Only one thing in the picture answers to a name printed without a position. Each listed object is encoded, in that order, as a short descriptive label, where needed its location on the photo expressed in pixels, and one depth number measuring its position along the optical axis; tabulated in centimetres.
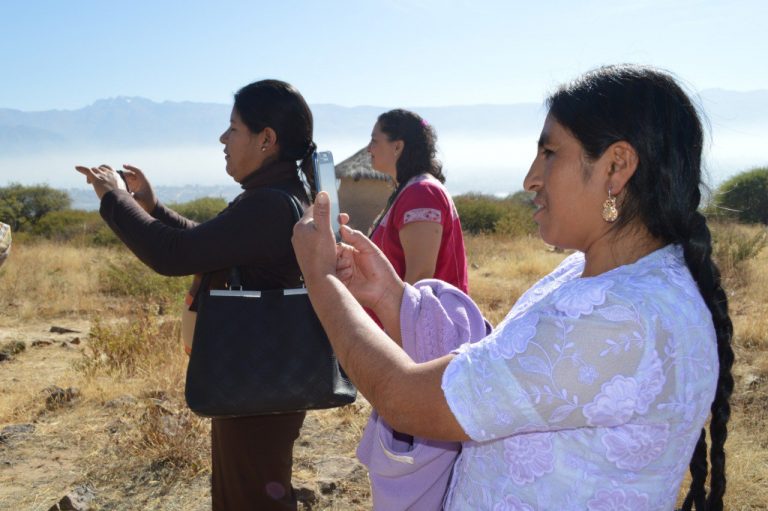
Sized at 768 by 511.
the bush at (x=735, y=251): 1008
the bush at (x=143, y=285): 930
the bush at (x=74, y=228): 2058
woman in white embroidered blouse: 113
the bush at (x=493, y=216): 2095
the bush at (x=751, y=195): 2300
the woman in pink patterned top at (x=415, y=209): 325
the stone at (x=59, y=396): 506
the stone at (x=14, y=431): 438
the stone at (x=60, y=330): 811
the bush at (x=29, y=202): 2834
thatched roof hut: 1375
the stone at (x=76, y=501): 332
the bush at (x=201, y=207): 3506
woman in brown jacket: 227
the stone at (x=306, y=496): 357
